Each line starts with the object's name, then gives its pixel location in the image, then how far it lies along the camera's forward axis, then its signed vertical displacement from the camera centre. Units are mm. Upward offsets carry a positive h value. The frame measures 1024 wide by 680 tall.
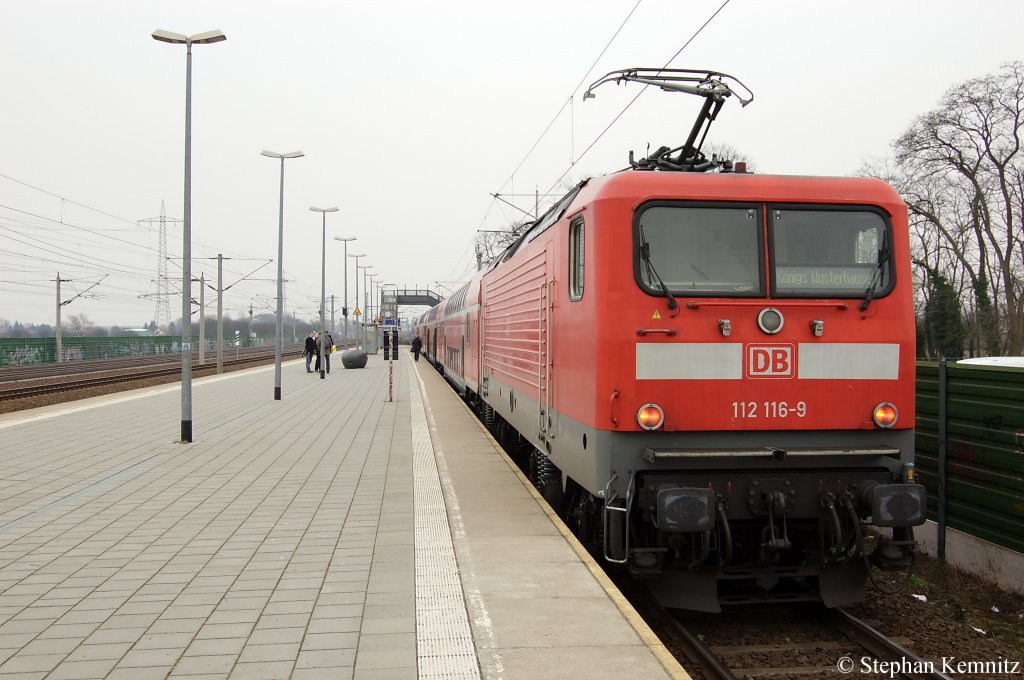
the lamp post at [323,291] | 29584 +2025
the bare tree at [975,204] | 28438 +5058
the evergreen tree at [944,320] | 28922 +864
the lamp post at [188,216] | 12805 +1998
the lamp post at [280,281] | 20281 +1582
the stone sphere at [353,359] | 35781 -782
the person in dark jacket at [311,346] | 32453 -196
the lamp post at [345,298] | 37681 +2292
